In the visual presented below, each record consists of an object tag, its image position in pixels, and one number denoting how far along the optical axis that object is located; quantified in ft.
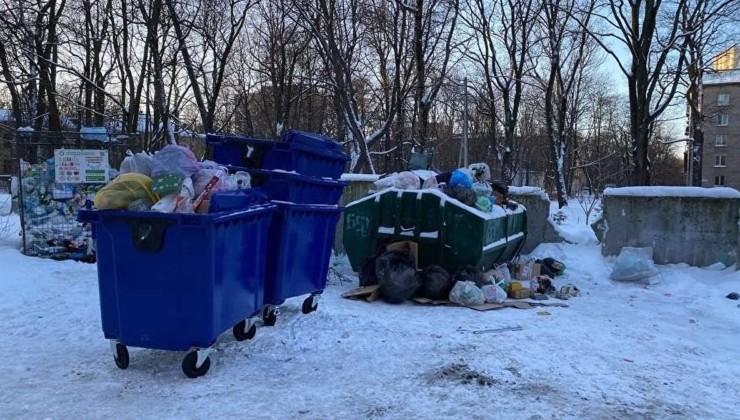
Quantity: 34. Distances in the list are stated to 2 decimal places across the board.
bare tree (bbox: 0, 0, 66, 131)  52.80
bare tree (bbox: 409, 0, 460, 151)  55.06
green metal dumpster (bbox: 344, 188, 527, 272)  24.29
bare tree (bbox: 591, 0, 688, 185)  51.39
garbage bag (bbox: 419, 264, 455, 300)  22.58
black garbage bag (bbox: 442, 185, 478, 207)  25.22
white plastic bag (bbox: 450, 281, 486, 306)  21.98
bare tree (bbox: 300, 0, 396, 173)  52.95
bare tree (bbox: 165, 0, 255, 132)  55.57
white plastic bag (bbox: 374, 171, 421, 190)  26.55
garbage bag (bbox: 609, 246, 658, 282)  27.76
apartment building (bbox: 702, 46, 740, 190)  200.13
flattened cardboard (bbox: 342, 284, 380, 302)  22.53
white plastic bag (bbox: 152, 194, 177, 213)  12.47
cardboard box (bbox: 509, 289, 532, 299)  23.88
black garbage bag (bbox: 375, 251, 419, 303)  22.08
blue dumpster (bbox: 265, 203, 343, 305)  16.71
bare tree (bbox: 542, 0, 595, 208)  72.69
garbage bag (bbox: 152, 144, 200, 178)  13.20
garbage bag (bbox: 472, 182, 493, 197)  27.25
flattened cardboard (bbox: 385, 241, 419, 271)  24.42
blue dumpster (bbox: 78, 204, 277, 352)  12.38
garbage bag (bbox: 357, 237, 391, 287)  23.80
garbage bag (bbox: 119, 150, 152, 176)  13.57
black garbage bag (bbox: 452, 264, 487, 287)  23.44
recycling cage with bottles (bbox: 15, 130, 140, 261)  28.96
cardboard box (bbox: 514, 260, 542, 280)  28.07
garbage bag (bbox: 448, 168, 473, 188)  26.22
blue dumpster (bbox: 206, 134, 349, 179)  18.49
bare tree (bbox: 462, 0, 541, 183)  77.51
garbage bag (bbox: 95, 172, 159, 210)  12.57
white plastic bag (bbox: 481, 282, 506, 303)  22.63
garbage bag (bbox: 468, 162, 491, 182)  29.68
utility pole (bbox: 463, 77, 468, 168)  51.69
